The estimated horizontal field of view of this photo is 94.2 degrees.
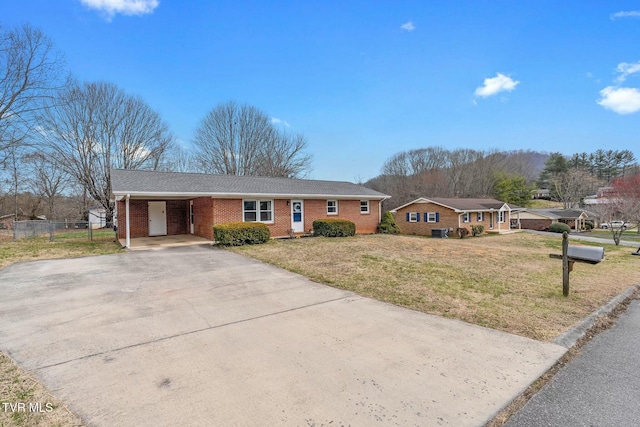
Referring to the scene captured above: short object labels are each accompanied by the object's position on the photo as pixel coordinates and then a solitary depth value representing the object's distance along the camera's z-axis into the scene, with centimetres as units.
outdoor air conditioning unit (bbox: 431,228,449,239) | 2444
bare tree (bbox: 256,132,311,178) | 3322
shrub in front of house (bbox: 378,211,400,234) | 2123
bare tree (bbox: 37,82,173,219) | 2453
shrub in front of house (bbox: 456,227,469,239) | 2422
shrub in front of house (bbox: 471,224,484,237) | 2535
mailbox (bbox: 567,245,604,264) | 563
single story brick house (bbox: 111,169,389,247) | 1402
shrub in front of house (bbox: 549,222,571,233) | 3175
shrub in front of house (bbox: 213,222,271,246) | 1240
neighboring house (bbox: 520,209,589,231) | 3561
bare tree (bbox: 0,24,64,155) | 1563
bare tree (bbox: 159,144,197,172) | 3127
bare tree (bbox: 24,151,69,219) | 2488
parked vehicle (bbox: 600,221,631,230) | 2480
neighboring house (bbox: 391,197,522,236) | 2519
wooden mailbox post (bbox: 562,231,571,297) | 591
